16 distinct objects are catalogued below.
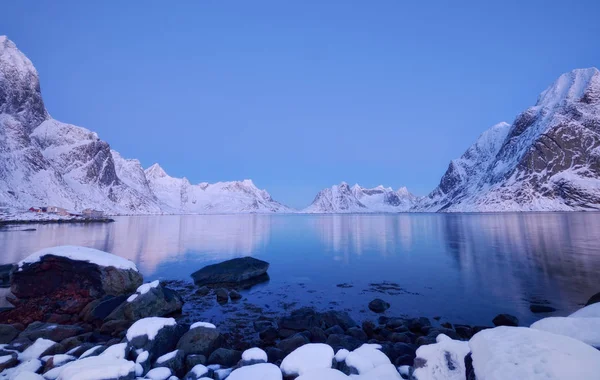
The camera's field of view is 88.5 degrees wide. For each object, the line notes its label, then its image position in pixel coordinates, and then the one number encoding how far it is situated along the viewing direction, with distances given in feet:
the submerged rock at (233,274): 78.02
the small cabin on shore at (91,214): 466.29
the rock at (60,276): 59.00
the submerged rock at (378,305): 54.90
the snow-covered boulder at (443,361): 22.34
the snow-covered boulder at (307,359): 26.45
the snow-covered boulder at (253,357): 29.50
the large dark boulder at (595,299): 45.59
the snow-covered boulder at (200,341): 34.32
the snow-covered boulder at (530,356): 15.70
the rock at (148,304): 47.88
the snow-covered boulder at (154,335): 32.55
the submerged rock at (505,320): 46.01
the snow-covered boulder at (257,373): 25.53
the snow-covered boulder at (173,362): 30.69
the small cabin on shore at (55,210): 418.94
